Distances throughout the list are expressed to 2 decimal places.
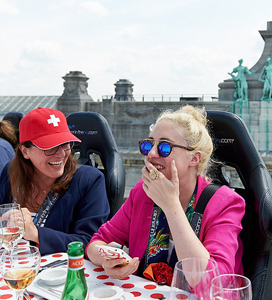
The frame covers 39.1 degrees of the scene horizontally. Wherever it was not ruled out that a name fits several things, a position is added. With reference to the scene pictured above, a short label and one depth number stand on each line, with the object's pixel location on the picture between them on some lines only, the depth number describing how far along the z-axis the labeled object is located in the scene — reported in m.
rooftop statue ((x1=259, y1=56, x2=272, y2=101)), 16.68
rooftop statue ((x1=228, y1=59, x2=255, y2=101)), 17.11
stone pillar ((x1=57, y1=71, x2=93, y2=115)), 18.25
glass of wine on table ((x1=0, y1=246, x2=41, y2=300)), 1.34
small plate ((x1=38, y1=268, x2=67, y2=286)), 1.60
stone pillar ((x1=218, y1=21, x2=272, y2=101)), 17.30
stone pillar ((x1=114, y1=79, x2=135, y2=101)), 19.64
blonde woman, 1.77
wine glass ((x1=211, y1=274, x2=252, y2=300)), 1.08
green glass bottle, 1.26
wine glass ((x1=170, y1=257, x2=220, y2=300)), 1.10
